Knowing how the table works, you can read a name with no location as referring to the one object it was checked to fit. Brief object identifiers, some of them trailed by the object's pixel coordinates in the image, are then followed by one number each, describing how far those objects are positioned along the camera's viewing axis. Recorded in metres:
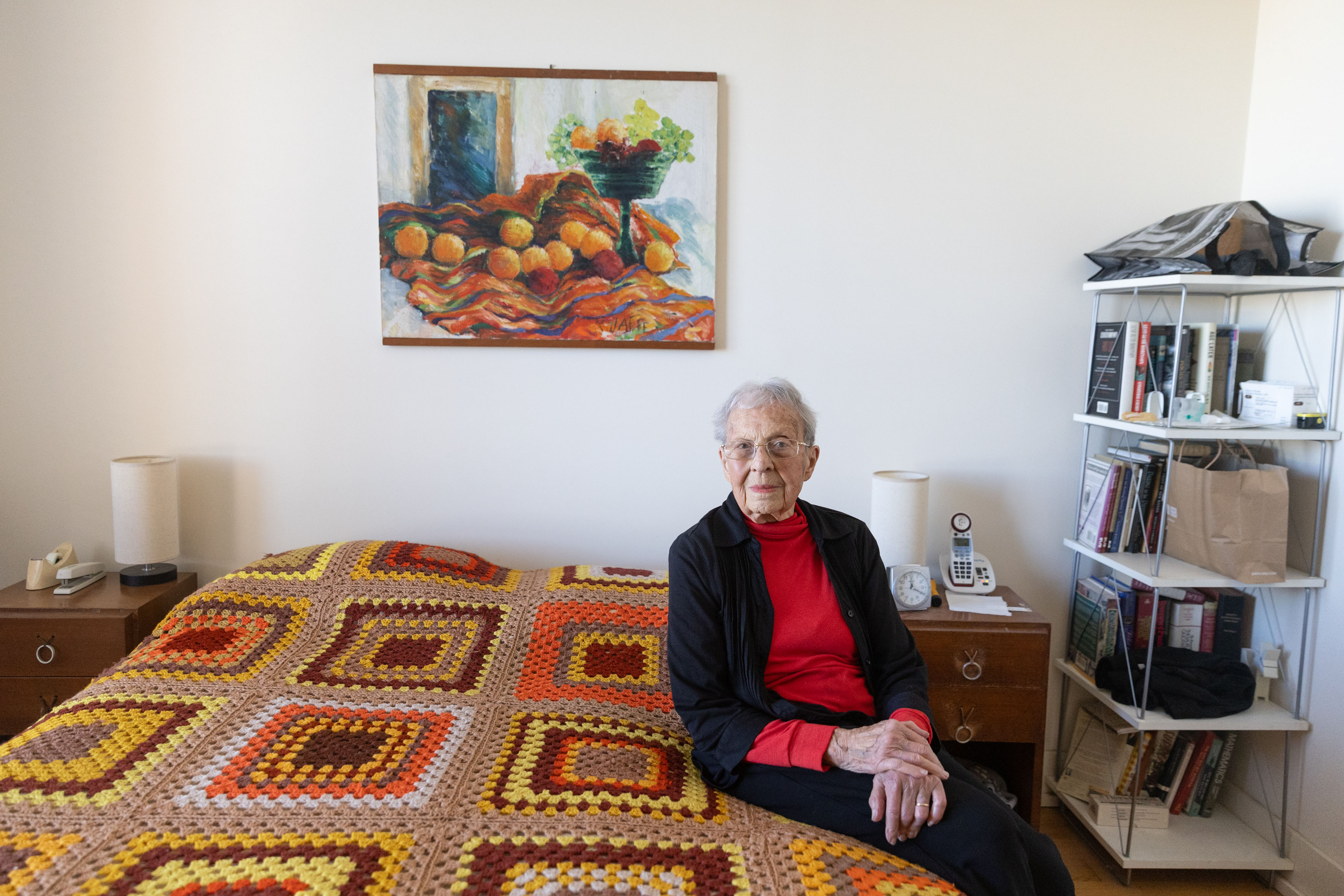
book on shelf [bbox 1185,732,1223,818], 2.47
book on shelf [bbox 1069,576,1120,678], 2.51
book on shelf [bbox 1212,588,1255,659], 2.47
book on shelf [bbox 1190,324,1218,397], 2.29
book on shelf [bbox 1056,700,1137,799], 2.53
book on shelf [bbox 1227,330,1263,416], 2.46
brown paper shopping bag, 2.17
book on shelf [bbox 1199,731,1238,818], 2.46
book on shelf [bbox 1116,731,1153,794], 2.48
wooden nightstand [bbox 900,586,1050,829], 2.24
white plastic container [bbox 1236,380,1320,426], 2.20
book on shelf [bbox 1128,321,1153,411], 2.32
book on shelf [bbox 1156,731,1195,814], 2.46
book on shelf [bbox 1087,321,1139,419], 2.36
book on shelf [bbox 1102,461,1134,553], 2.44
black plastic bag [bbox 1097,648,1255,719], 2.26
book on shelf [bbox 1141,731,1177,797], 2.50
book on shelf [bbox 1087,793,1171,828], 2.41
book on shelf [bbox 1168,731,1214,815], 2.45
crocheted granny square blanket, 1.32
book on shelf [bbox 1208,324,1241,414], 2.34
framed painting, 2.49
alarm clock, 2.32
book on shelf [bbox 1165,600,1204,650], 2.49
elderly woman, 1.45
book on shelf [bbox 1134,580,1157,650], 2.50
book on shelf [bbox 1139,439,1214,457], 2.49
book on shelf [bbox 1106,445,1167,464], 2.46
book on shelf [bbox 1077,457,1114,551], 2.49
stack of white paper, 2.34
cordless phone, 2.47
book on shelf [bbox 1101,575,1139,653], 2.49
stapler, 2.43
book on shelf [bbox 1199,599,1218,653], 2.49
